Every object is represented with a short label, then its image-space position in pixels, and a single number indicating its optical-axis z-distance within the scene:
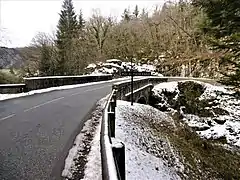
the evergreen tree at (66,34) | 54.81
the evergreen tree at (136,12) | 95.44
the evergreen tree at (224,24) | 10.11
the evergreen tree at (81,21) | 71.28
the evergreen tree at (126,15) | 87.70
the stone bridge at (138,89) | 20.00
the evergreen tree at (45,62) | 51.88
